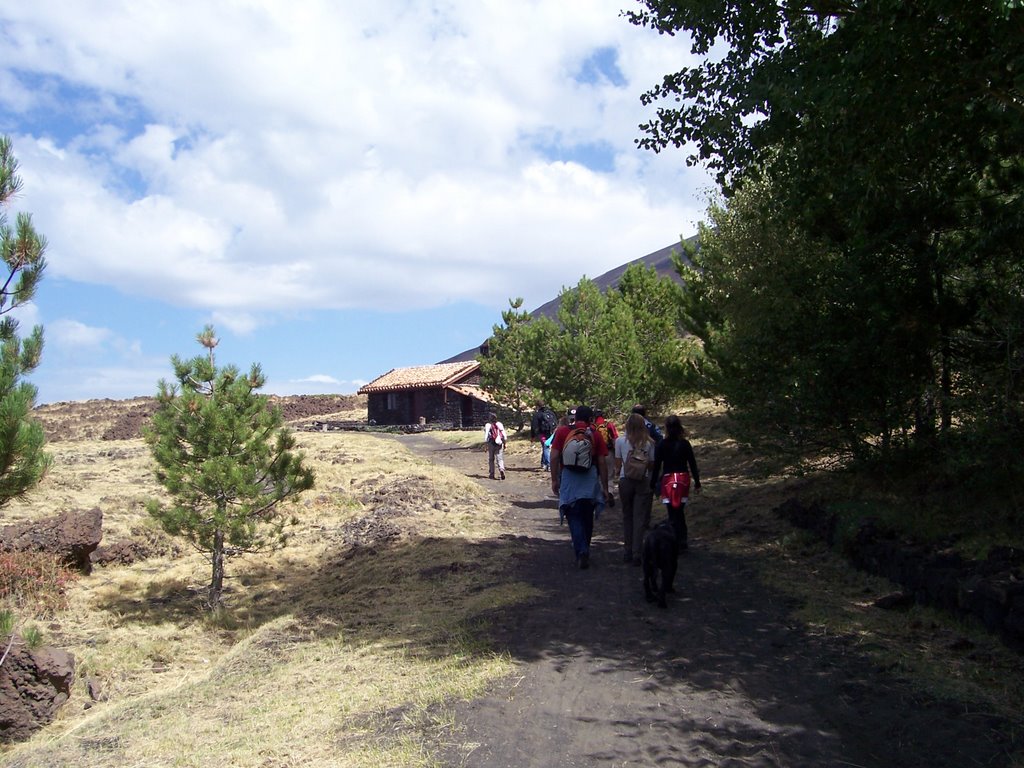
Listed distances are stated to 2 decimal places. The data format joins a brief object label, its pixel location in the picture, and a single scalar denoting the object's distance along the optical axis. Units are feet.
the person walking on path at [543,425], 60.83
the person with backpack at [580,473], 27.94
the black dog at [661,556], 23.73
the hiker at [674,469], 28.71
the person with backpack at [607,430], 41.00
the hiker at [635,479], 28.09
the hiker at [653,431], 29.71
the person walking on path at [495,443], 65.00
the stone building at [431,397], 157.69
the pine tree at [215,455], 37.11
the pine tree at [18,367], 23.17
